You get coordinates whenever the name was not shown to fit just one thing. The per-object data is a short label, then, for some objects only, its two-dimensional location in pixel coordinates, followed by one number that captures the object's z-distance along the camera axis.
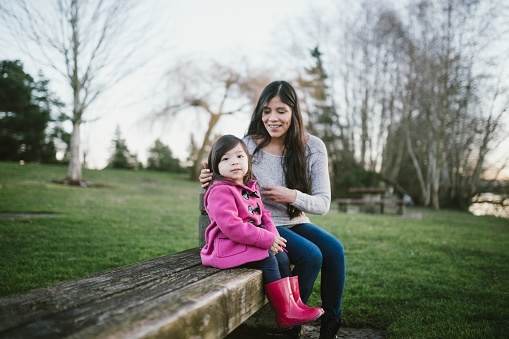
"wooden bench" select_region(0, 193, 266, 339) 0.94
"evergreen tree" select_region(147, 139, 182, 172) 26.48
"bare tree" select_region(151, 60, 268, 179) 18.75
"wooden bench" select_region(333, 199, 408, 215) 10.08
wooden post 2.54
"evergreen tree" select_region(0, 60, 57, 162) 18.45
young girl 1.71
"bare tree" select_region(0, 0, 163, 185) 9.46
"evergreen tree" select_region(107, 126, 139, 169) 26.33
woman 2.04
